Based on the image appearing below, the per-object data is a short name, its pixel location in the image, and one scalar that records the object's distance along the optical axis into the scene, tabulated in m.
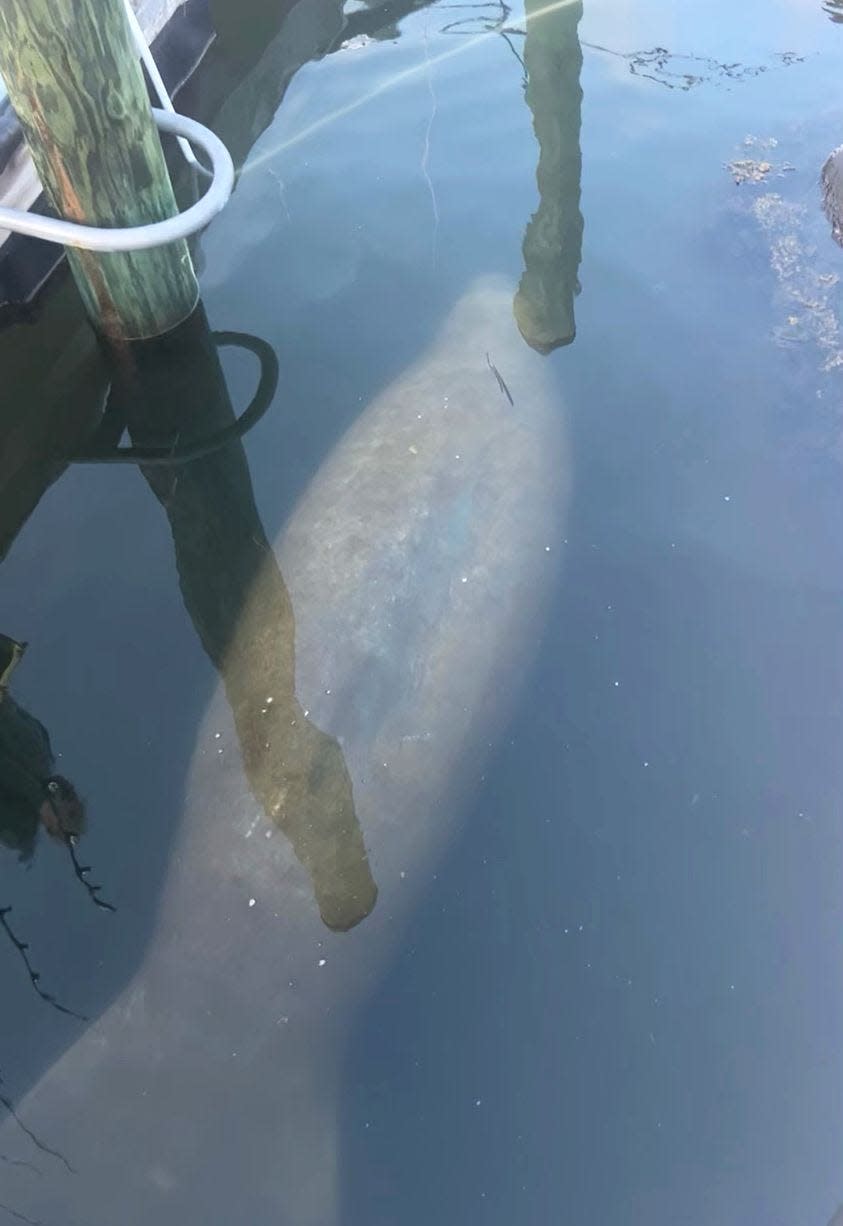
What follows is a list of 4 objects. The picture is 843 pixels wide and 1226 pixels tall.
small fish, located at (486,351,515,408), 4.42
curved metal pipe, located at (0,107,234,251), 4.02
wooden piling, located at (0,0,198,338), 3.56
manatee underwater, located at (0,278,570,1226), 2.79
